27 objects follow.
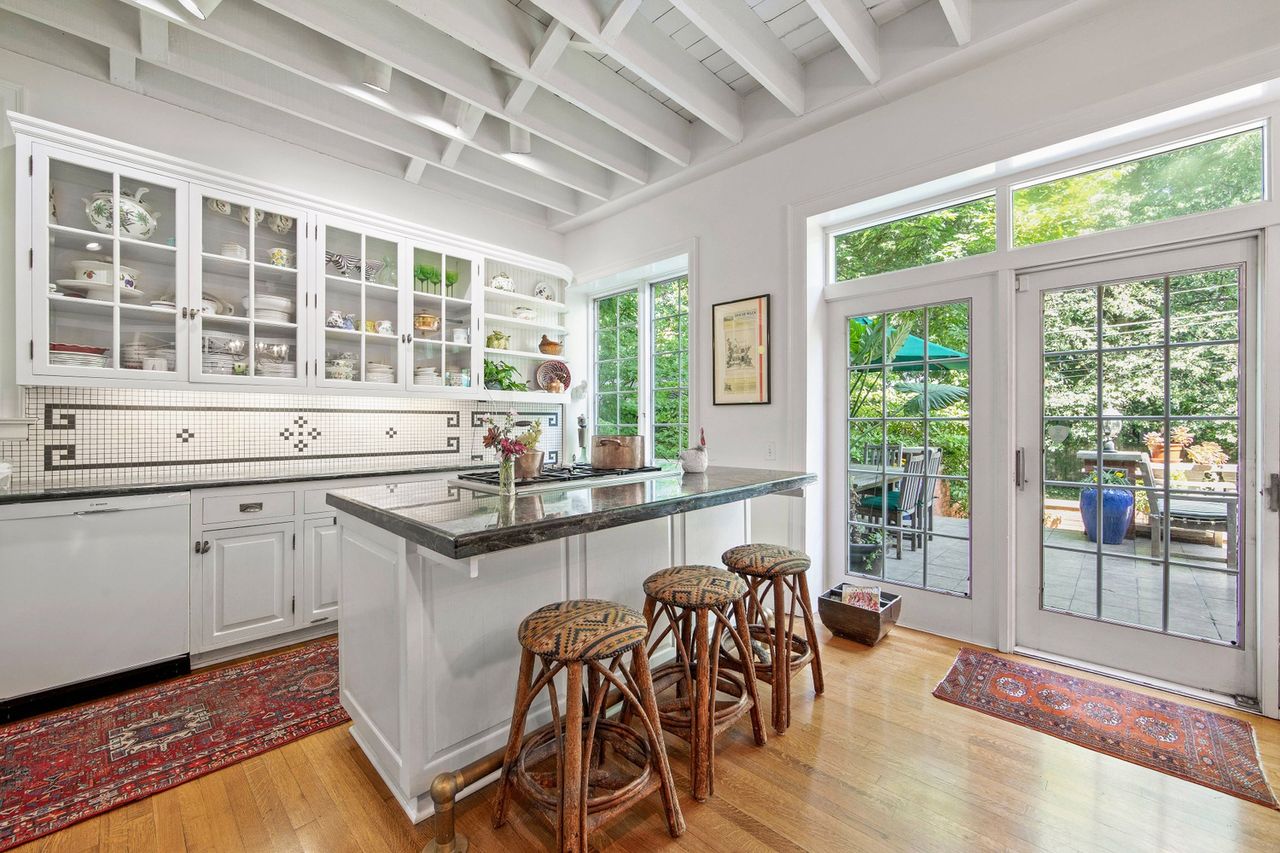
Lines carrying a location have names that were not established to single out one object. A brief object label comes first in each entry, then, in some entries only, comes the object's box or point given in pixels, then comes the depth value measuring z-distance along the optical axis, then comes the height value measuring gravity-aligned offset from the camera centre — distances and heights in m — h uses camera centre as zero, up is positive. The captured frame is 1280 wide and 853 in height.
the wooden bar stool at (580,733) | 1.33 -0.86
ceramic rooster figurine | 2.57 -0.17
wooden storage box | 2.76 -1.04
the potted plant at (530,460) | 2.18 -0.14
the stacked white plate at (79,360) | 2.42 +0.30
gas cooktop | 2.08 -0.23
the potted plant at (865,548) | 3.12 -0.74
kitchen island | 1.49 -0.56
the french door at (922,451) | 2.74 -0.14
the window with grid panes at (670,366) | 4.17 +0.48
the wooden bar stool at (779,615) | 2.01 -0.76
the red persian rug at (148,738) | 1.65 -1.17
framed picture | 3.33 +0.48
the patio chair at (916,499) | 2.92 -0.42
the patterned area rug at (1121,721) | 1.76 -1.14
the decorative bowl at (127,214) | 2.54 +1.03
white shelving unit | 4.21 +0.91
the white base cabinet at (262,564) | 2.55 -0.72
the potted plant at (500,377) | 4.14 +0.39
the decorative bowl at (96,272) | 2.50 +0.73
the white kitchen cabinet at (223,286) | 2.43 +0.80
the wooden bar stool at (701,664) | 1.67 -0.82
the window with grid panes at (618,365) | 4.54 +0.54
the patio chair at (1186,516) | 2.21 -0.39
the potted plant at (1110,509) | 2.42 -0.39
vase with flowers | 1.84 -0.10
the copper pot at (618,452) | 2.59 -0.13
